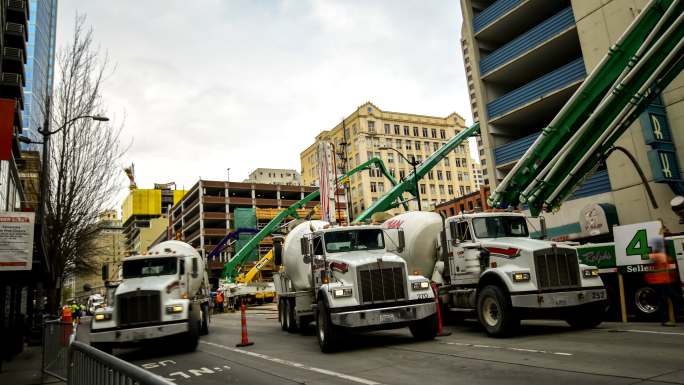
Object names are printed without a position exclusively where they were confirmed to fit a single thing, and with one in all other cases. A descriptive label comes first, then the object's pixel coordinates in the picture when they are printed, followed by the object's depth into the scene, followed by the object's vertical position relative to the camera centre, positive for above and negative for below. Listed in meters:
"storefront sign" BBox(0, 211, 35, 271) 10.91 +1.57
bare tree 19.20 +5.88
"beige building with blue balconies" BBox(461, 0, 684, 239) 20.19 +9.39
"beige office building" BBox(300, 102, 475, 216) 90.56 +24.84
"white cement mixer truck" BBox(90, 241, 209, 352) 12.36 -0.18
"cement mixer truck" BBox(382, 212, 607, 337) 11.11 -0.23
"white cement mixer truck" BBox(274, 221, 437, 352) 10.75 -0.14
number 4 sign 12.55 +0.39
